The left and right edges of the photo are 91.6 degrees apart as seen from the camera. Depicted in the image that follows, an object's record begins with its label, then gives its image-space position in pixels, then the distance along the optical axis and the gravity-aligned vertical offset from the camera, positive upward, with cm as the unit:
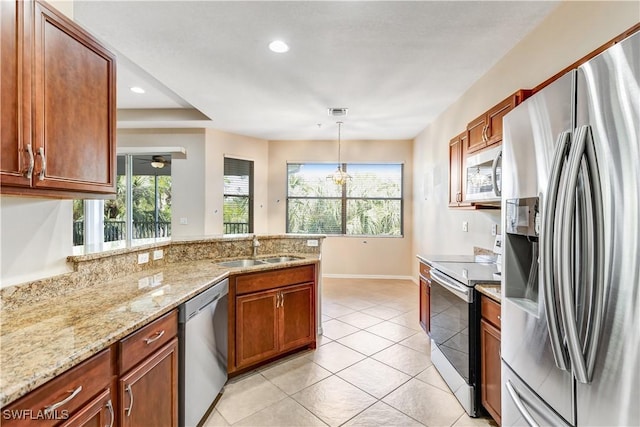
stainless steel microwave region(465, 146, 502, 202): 210 +30
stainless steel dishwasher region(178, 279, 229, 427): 179 -89
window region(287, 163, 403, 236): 647 +29
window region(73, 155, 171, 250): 547 +14
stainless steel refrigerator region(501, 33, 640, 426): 84 -8
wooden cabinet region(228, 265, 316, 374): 251 -89
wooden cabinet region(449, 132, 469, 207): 296 +44
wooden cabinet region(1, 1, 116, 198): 122 +48
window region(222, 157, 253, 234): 593 +34
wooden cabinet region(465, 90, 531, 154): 207 +70
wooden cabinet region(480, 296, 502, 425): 184 -90
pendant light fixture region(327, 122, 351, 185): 523 +62
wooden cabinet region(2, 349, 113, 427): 89 -60
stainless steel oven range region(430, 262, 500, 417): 208 -83
